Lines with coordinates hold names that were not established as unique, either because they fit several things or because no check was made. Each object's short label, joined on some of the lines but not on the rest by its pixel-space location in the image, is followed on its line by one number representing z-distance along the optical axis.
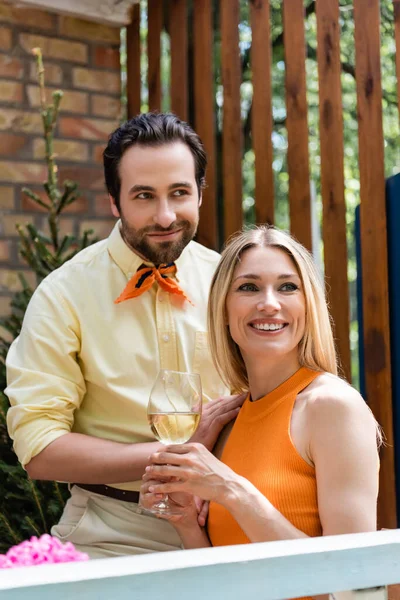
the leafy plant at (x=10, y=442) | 3.09
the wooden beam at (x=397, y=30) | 2.65
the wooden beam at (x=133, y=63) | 4.34
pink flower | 1.06
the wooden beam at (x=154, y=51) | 4.12
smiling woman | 1.52
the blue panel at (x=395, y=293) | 2.62
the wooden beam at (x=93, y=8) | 4.17
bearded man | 2.08
